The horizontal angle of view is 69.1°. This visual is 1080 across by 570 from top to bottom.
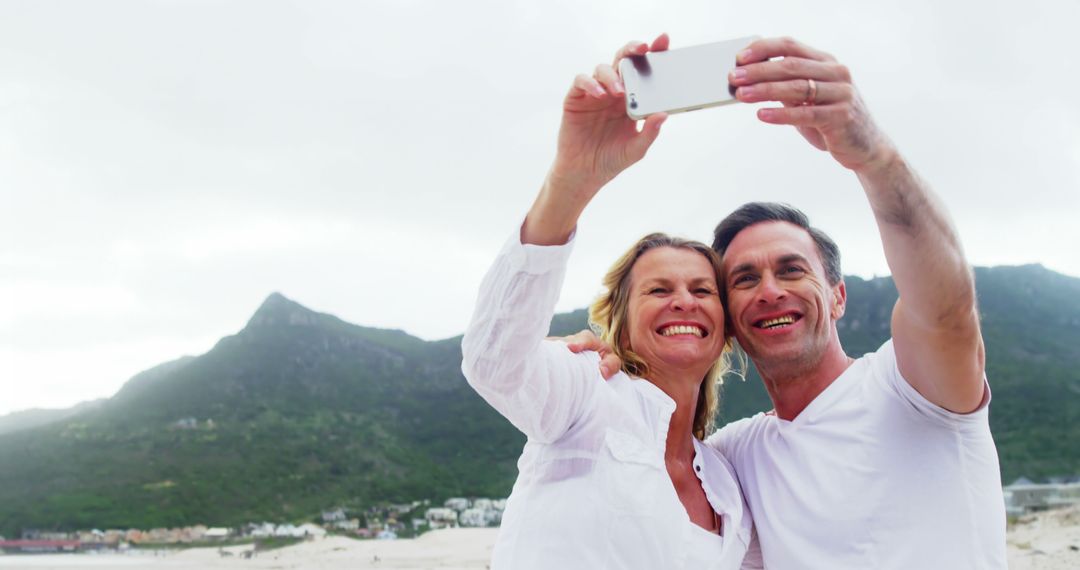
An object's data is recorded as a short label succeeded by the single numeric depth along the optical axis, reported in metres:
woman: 2.50
